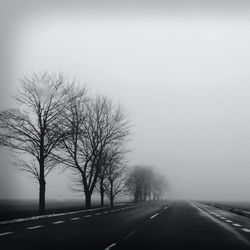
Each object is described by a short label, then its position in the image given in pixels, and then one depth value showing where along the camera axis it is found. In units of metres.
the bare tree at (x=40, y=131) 26.98
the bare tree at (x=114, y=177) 47.42
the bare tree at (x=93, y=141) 37.75
